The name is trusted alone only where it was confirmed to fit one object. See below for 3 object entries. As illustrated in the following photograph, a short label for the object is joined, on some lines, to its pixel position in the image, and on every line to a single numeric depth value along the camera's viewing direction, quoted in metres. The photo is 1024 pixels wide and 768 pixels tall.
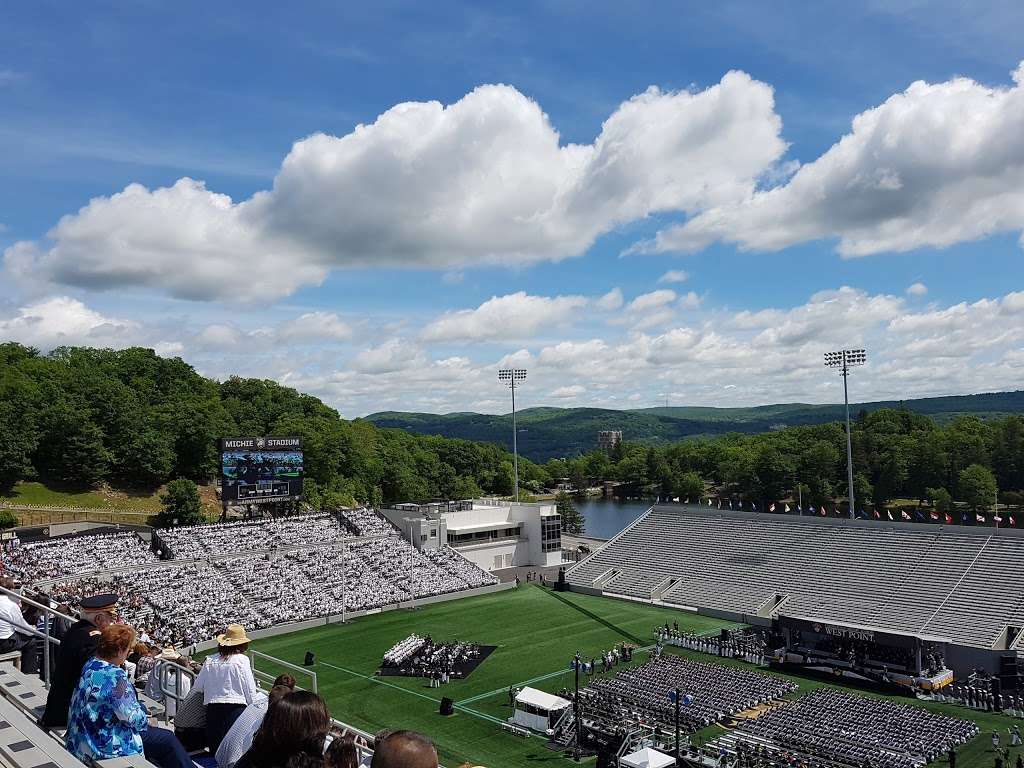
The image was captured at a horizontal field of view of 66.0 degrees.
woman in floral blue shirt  5.45
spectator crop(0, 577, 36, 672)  9.26
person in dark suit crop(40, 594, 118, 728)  6.64
